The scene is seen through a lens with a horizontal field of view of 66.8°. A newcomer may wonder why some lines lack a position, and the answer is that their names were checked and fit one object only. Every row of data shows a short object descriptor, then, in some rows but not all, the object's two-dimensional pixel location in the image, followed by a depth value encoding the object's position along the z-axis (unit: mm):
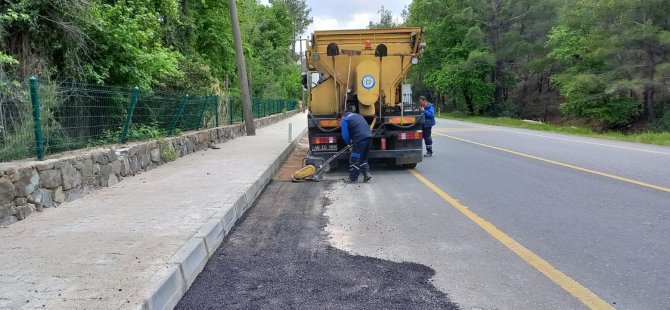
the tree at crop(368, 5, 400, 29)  97188
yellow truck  11297
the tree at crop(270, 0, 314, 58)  84250
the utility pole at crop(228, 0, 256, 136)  18688
